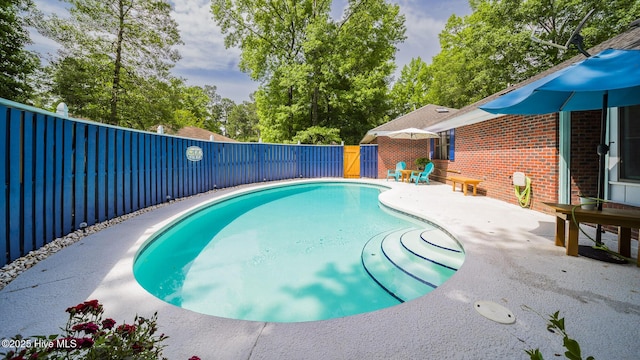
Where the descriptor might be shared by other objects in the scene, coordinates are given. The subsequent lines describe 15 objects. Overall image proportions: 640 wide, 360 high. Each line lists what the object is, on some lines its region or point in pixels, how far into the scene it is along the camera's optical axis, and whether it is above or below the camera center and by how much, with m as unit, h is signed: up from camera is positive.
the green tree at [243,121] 48.03 +10.21
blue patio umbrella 2.21 +0.96
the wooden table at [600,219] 2.72 -0.45
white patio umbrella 10.41 +1.79
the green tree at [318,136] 19.00 +3.02
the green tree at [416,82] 26.98 +10.09
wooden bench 7.34 -0.16
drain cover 1.92 -1.04
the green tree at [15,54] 13.38 +6.64
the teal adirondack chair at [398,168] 12.70 +0.43
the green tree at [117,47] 14.91 +7.74
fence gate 15.05 +0.84
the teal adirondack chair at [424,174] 10.78 +0.12
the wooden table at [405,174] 11.59 +0.13
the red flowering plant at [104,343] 0.87 -0.61
